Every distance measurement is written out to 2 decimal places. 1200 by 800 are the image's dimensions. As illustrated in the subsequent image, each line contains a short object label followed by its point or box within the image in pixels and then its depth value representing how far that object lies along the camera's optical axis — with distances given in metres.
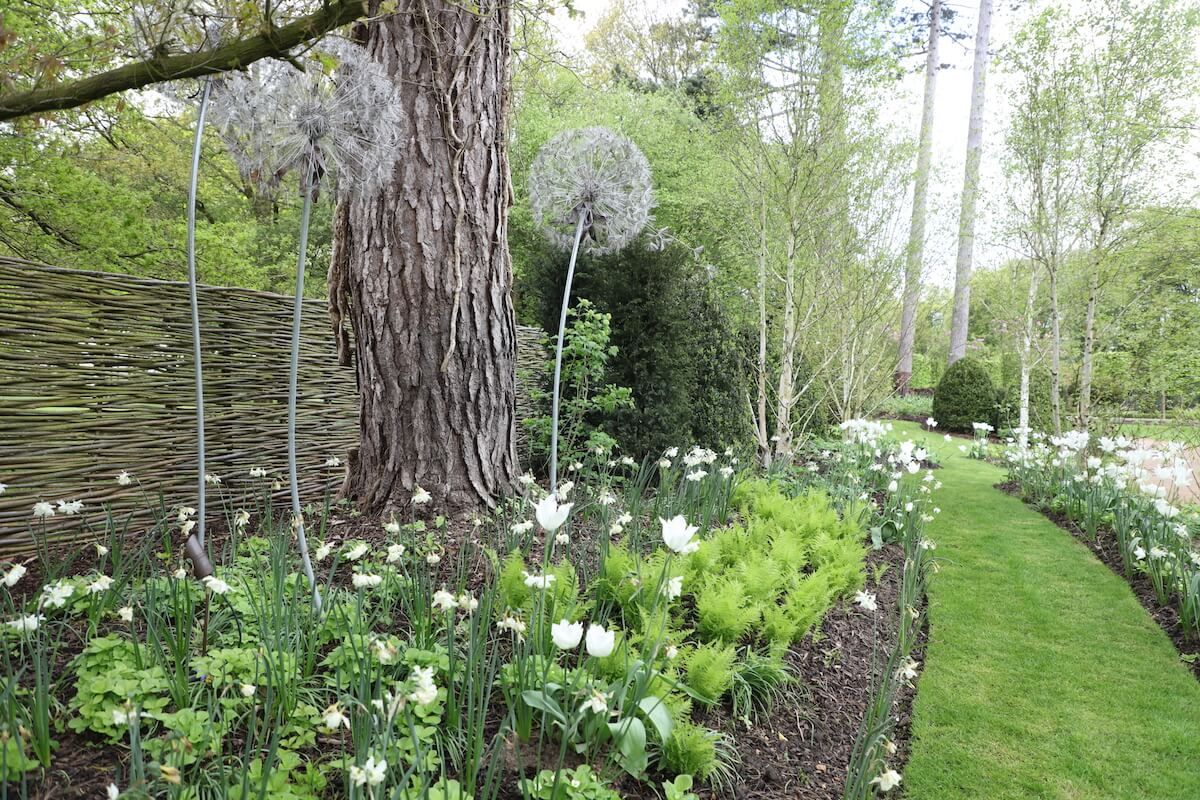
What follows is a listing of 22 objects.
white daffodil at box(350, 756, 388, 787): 1.13
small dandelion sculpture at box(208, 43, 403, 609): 2.25
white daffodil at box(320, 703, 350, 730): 1.19
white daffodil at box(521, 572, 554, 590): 1.75
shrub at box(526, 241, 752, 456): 5.45
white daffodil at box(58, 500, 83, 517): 2.25
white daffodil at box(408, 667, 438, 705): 1.25
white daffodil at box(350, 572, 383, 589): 1.77
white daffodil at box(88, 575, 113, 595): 1.64
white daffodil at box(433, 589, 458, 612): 1.65
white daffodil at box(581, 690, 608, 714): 1.40
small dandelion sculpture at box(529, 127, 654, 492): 3.81
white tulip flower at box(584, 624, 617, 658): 1.50
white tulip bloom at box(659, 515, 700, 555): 1.74
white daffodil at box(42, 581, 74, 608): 1.63
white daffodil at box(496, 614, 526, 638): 1.65
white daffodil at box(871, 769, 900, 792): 1.59
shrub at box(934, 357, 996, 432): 12.88
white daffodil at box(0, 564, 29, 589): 1.68
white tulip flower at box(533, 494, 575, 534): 1.70
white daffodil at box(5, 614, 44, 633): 1.48
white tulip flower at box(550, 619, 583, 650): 1.47
